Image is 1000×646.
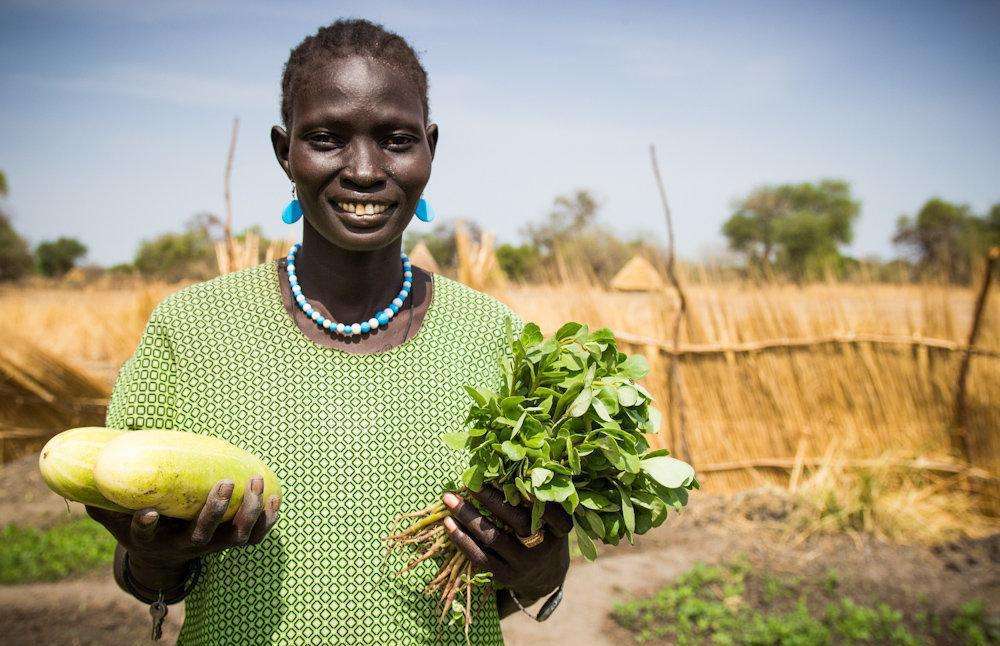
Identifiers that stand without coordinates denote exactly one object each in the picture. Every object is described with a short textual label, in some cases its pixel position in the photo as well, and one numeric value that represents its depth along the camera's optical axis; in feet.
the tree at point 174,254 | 114.11
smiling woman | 5.15
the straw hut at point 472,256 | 22.40
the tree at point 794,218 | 148.56
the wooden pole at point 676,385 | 23.63
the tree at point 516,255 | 101.50
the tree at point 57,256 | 155.94
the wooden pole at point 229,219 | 17.90
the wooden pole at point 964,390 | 21.59
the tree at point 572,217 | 146.92
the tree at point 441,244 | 86.44
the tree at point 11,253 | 111.96
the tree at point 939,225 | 114.32
